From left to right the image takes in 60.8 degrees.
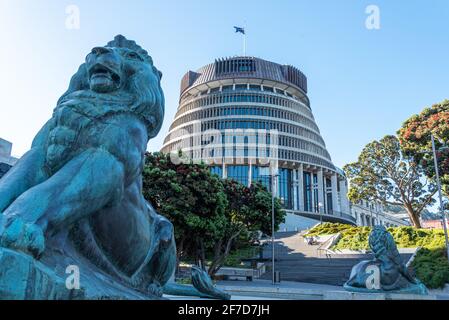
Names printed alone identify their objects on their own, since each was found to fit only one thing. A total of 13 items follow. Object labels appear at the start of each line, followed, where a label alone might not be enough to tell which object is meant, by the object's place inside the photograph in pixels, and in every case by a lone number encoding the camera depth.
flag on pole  74.42
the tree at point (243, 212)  22.77
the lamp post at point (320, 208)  60.88
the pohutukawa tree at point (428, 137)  25.75
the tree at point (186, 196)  16.98
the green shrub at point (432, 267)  19.19
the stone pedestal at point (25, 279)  1.64
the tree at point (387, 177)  31.45
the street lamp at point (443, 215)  19.83
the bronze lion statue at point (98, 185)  2.02
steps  24.19
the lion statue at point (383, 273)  8.02
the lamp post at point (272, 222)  23.72
